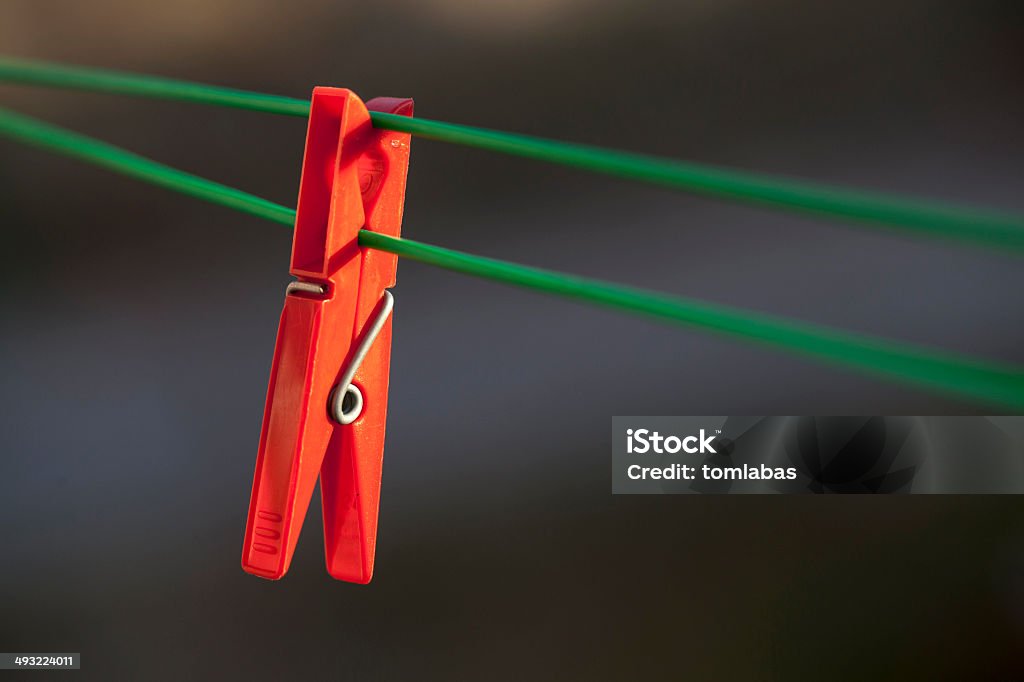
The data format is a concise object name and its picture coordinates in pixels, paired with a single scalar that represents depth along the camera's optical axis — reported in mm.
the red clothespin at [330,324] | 453
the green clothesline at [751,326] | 405
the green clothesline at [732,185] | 408
